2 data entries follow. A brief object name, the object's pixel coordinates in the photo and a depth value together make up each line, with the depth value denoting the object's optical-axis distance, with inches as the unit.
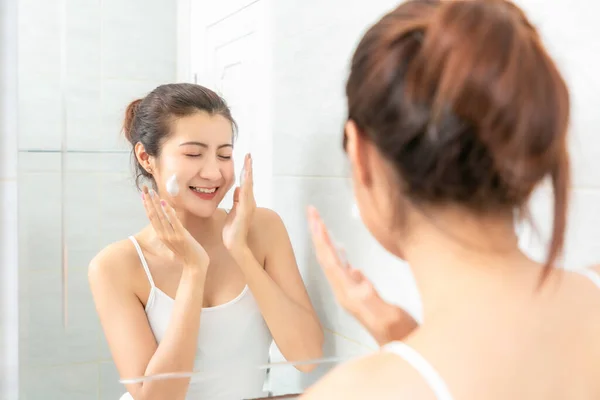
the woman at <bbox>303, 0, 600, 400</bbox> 17.2
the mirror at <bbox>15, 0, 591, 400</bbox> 31.9
